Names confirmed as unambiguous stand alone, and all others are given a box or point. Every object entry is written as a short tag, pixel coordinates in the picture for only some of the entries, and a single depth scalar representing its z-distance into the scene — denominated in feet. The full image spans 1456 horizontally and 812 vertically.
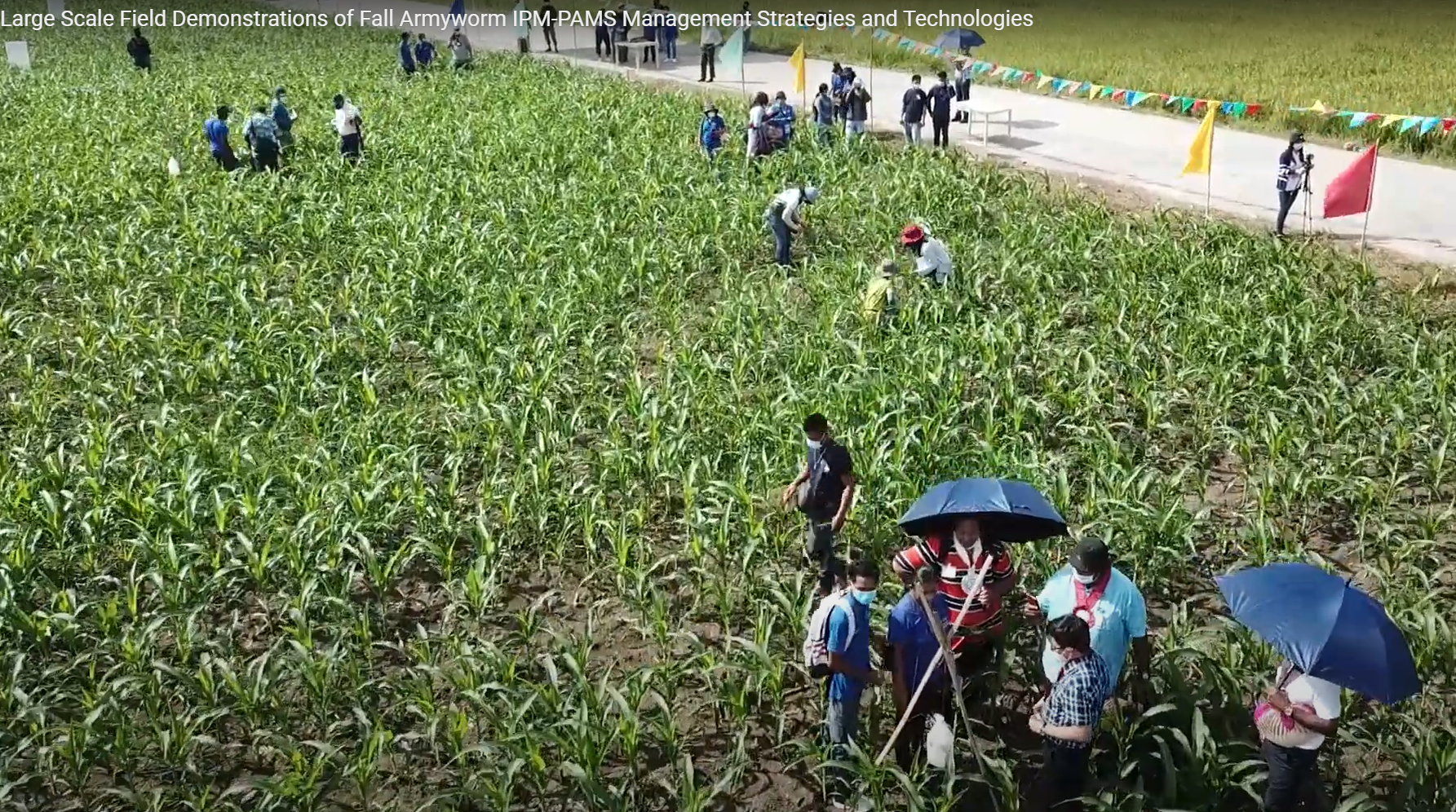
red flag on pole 37.45
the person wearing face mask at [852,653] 16.12
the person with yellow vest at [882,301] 33.06
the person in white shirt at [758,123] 49.89
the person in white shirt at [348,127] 52.21
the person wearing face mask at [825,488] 21.70
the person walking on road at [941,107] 54.24
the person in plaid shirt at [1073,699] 14.79
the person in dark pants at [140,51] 78.54
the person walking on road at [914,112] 54.90
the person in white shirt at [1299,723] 15.06
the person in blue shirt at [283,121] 53.06
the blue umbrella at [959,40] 69.53
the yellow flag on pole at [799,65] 60.60
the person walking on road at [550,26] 90.58
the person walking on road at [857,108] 56.18
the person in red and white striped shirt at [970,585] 17.33
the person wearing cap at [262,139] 50.21
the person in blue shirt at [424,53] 77.05
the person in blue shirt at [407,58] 75.87
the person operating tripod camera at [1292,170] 40.27
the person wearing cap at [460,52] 77.97
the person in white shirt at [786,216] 38.68
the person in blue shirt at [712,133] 51.39
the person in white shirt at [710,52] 75.00
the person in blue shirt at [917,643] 16.17
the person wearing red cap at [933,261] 34.91
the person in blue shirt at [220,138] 50.57
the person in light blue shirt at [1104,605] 16.37
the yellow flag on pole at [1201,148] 42.50
